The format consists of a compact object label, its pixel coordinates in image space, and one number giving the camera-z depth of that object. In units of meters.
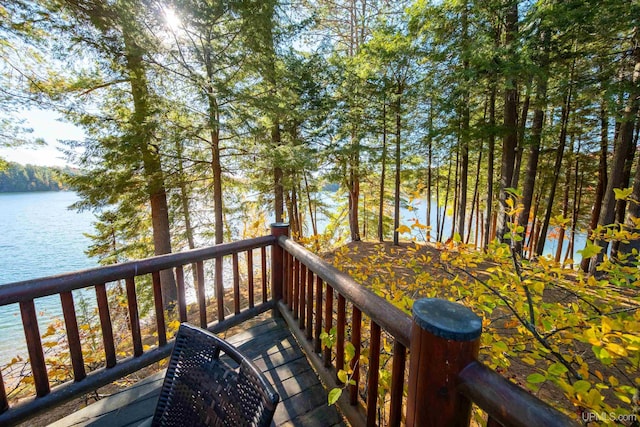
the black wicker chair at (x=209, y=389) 0.83
